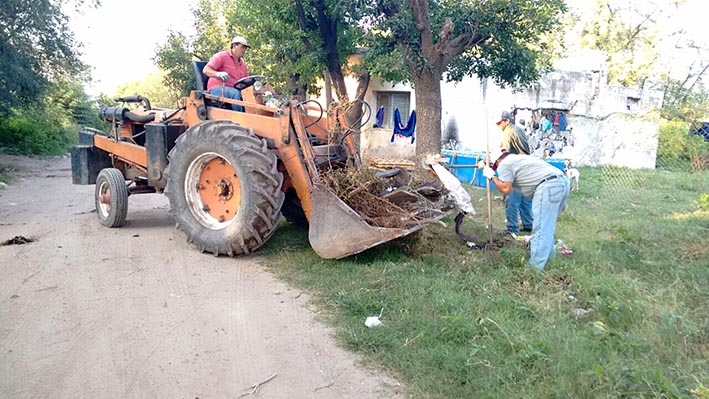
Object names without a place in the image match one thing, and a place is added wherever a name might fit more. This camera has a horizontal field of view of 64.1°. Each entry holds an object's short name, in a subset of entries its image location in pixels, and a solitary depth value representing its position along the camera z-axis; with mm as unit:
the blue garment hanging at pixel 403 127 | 18656
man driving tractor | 7156
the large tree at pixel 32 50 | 15117
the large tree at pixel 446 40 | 9875
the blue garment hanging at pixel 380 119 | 19527
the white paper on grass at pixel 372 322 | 4578
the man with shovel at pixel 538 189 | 5898
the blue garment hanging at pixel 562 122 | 19031
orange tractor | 5832
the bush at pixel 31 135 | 20406
